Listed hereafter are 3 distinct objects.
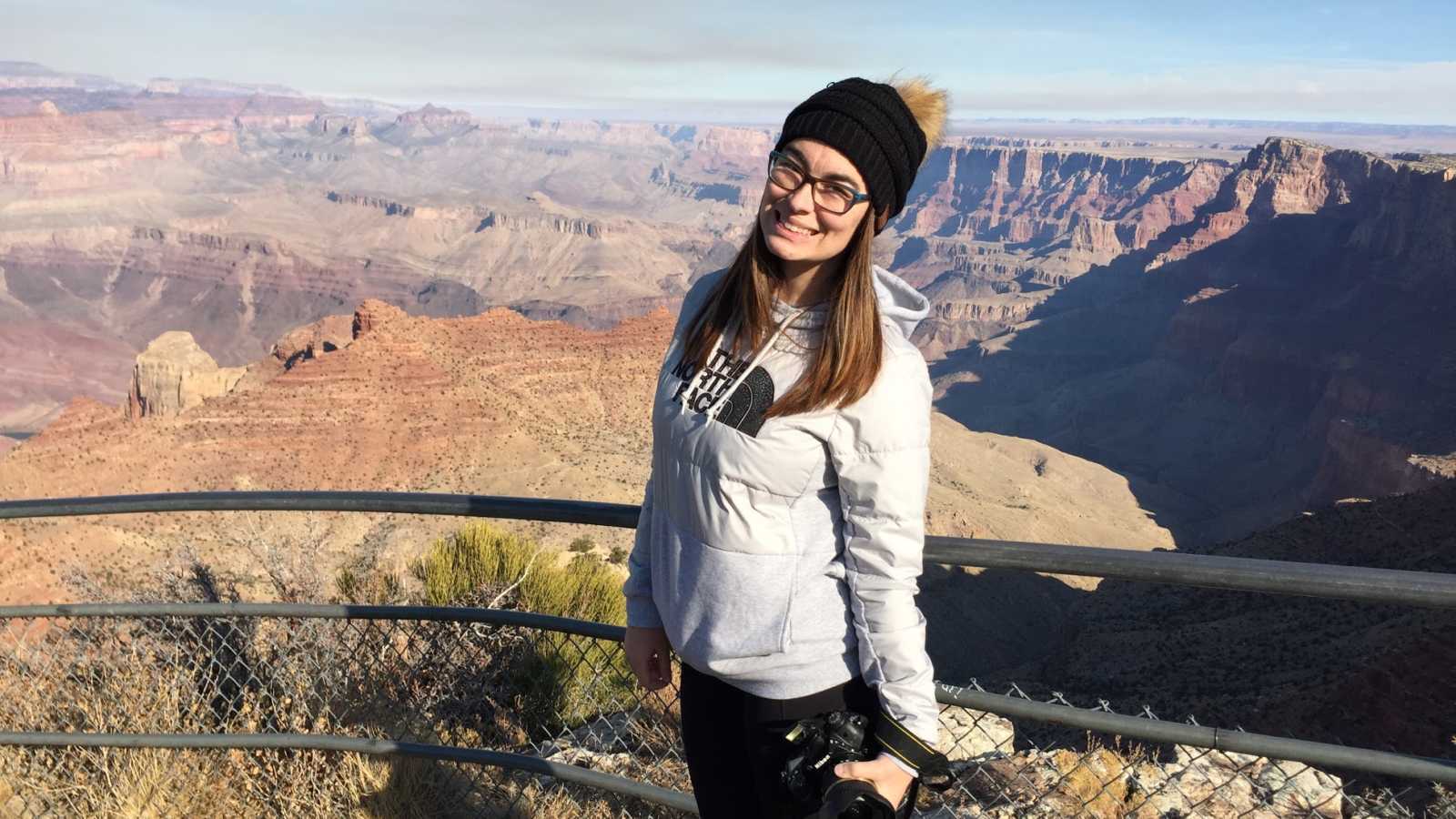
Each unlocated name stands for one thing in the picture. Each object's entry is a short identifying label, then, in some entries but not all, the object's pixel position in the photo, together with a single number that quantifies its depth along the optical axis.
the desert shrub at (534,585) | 6.66
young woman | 1.79
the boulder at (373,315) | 45.53
